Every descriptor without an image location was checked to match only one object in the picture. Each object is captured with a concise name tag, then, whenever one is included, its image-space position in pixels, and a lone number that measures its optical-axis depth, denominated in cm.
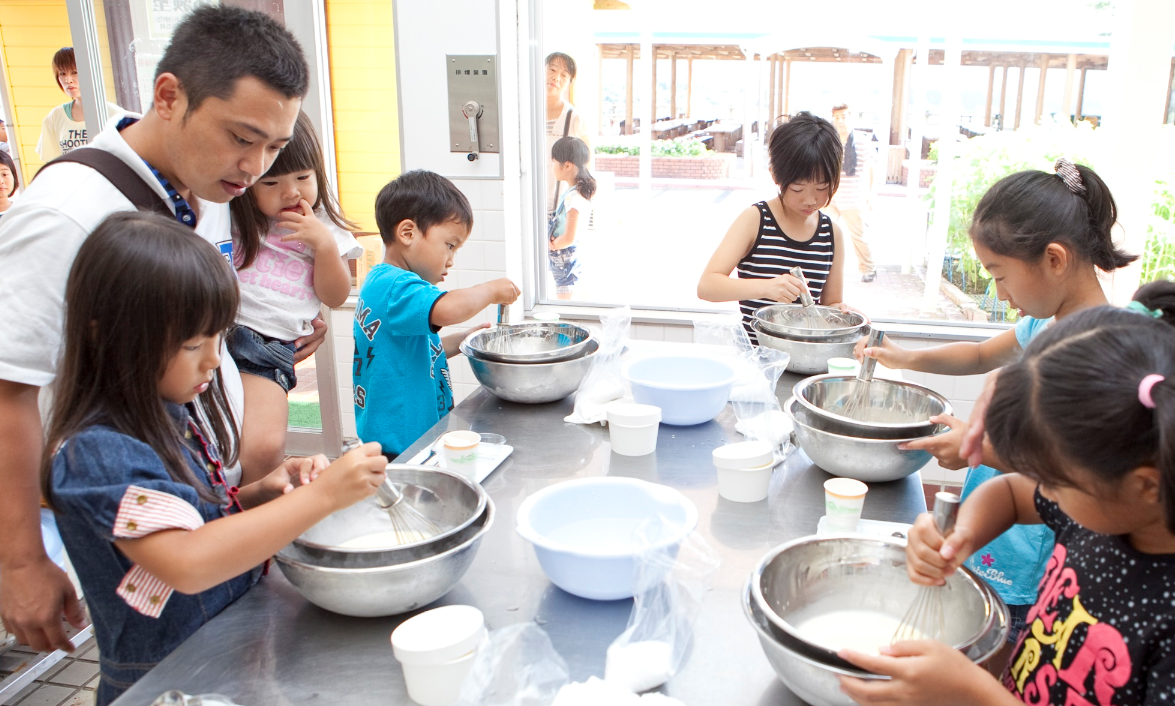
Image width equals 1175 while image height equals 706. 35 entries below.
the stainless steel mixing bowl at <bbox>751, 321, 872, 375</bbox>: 214
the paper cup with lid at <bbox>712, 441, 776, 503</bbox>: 143
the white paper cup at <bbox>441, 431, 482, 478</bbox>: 147
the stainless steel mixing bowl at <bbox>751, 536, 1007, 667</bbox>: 104
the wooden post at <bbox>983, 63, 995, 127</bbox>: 357
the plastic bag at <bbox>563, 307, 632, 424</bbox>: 185
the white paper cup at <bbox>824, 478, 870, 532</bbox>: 130
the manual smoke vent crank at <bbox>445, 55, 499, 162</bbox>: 348
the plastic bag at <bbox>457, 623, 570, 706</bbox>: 89
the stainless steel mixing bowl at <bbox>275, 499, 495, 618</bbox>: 100
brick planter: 405
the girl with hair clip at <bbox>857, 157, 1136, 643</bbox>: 159
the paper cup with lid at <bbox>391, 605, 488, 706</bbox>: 91
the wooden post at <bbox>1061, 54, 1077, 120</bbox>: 343
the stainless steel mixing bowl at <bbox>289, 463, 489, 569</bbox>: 123
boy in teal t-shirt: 205
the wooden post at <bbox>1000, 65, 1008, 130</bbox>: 360
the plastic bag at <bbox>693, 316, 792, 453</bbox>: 167
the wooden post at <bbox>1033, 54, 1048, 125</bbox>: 354
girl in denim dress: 97
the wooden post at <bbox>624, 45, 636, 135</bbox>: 395
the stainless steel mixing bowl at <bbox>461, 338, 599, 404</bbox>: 188
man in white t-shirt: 112
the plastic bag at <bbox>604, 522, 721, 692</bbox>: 94
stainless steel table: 96
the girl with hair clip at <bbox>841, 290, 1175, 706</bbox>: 76
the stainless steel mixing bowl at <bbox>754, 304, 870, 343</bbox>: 214
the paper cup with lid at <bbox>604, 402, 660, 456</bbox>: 163
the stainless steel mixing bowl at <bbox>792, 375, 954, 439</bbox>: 167
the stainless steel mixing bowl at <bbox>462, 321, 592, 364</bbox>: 212
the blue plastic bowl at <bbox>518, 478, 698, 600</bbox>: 107
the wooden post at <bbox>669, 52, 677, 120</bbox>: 387
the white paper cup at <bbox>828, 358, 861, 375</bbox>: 192
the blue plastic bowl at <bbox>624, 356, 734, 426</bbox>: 176
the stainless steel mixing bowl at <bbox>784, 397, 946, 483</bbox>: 145
